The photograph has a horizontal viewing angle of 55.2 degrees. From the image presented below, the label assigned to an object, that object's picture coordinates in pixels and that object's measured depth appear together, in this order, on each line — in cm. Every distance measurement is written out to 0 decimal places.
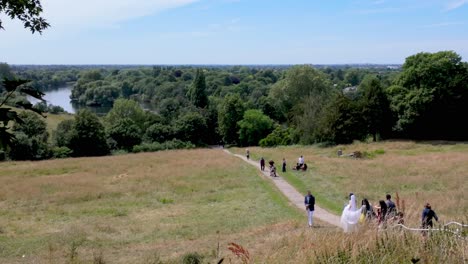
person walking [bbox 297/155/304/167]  3694
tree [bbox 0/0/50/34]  576
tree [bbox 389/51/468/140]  5566
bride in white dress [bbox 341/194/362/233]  1493
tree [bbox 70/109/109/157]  6550
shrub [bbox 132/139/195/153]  6831
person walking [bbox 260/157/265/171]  3888
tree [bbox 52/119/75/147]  6571
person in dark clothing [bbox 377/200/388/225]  1648
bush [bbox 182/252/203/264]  1140
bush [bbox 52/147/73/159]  6241
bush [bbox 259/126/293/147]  6762
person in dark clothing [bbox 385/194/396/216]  1645
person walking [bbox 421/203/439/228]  1407
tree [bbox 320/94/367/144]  5547
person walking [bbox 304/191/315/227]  1922
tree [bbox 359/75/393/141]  5778
